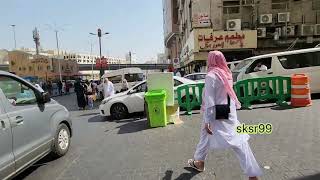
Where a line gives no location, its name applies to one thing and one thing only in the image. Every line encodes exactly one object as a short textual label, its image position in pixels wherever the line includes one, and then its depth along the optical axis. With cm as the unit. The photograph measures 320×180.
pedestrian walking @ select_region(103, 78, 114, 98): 961
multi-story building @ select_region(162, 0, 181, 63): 3991
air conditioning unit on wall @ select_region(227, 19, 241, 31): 1751
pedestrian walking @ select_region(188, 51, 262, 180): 259
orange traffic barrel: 637
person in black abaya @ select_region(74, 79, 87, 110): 1016
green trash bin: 547
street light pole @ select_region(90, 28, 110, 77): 2494
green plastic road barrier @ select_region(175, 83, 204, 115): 676
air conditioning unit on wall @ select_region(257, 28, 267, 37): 1744
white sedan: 716
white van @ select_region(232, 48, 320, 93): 776
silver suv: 289
